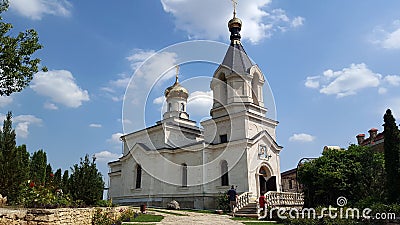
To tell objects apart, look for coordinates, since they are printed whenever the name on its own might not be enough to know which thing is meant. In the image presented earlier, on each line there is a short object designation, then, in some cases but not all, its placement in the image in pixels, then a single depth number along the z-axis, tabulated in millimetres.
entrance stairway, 19023
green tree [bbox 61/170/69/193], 29820
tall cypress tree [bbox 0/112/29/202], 12859
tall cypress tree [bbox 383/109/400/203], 13641
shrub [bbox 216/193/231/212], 21867
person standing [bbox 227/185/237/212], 20797
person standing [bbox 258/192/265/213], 18828
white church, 25469
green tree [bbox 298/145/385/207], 16781
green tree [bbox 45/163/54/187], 29338
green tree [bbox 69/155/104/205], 14266
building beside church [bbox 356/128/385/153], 25219
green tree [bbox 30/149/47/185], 24922
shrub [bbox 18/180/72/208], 11145
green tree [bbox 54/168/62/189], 30727
